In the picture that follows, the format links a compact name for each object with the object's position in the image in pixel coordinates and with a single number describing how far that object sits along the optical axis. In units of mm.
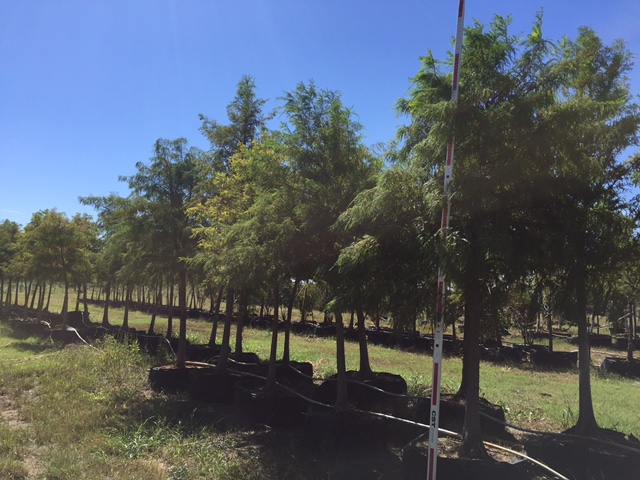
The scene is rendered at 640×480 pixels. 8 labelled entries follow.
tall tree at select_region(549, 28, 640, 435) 4395
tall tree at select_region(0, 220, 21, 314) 25555
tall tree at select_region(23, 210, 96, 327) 17609
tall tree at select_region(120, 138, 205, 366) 10055
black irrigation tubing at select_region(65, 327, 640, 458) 5344
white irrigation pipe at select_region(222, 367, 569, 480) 4789
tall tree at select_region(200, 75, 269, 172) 10367
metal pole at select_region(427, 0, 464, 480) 3984
